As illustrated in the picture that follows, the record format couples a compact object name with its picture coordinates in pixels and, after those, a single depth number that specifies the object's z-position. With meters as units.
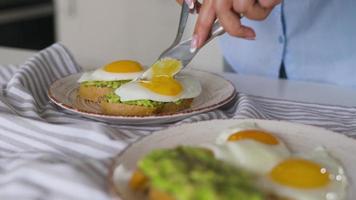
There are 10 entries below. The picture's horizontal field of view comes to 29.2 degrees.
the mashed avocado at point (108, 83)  0.70
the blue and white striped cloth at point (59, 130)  0.49
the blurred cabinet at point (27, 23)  2.84
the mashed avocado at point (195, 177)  0.40
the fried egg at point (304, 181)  0.44
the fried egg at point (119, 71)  0.71
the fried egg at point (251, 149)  0.46
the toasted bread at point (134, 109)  0.66
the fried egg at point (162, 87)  0.66
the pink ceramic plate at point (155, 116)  0.64
